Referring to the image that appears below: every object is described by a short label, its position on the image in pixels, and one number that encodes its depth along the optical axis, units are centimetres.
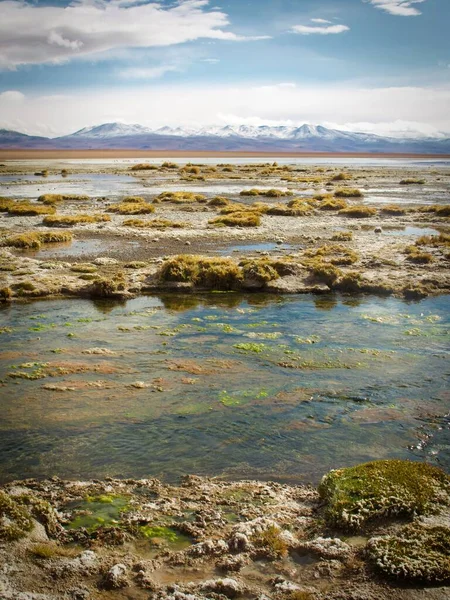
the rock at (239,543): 603
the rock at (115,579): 535
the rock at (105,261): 2091
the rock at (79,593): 515
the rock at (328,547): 588
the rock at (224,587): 529
